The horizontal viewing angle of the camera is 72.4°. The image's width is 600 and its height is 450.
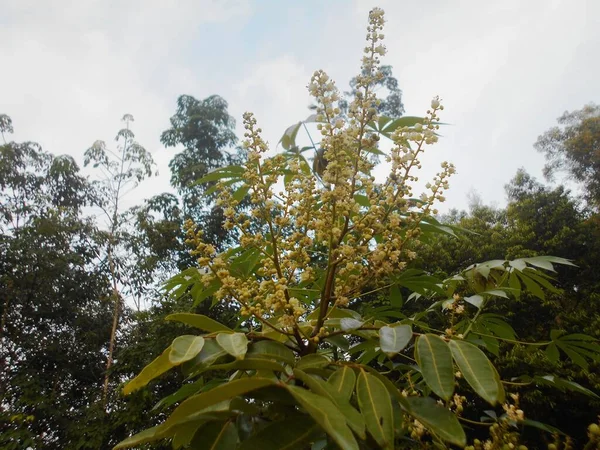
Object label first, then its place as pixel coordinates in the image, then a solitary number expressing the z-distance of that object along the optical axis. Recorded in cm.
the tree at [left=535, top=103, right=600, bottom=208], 1182
